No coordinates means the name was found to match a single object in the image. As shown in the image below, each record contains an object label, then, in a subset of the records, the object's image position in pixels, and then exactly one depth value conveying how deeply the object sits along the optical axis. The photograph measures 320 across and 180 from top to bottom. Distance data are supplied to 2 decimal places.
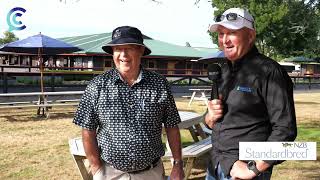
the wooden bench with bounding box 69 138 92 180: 4.75
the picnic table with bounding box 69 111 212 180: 4.83
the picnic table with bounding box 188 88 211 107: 15.05
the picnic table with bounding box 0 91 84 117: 11.60
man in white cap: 2.20
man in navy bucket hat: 2.73
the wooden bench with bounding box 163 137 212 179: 5.19
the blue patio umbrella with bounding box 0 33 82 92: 12.72
